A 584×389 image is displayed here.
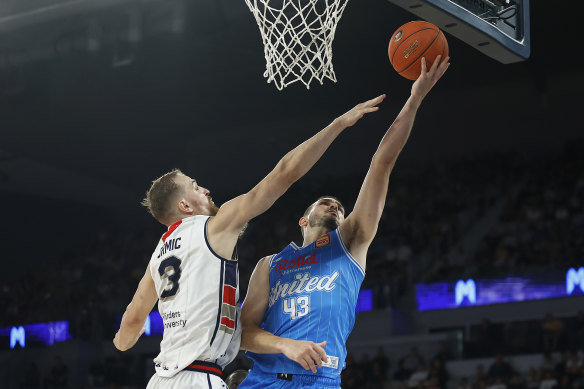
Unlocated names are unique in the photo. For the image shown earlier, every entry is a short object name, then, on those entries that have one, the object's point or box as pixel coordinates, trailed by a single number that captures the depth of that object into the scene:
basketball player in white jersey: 3.88
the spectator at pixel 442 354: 13.67
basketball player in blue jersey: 4.32
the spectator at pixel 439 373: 13.13
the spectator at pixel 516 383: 12.50
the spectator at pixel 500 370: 12.89
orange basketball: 4.57
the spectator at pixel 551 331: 13.09
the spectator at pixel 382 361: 14.18
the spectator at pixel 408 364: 13.83
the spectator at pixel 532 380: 12.35
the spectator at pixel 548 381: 12.08
